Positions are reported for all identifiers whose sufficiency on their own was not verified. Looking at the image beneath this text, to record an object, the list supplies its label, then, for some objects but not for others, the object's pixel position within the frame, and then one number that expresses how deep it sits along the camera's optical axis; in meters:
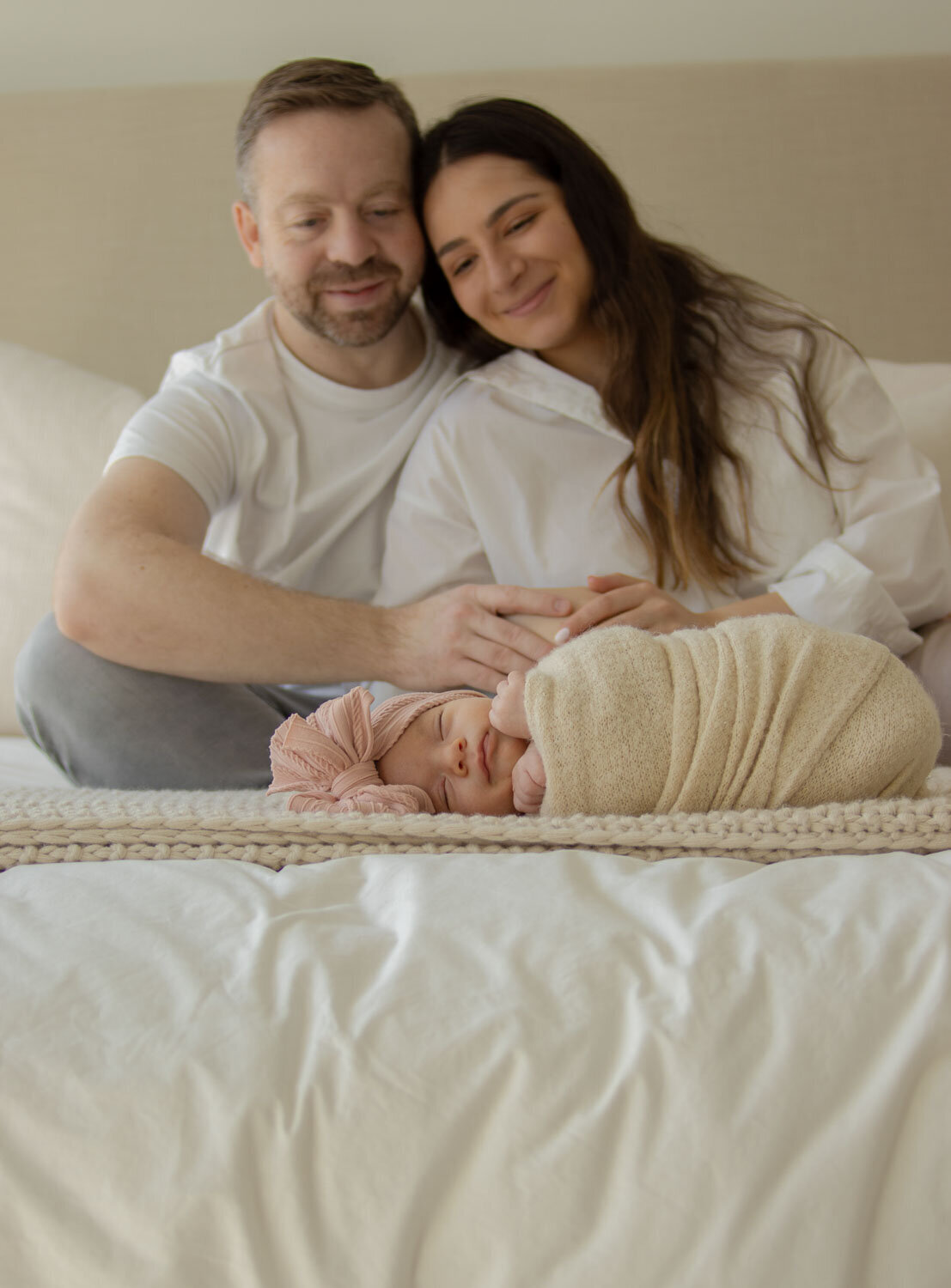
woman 1.59
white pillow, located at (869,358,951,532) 1.86
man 1.46
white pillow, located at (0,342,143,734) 1.91
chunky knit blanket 0.84
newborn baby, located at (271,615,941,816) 0.92
